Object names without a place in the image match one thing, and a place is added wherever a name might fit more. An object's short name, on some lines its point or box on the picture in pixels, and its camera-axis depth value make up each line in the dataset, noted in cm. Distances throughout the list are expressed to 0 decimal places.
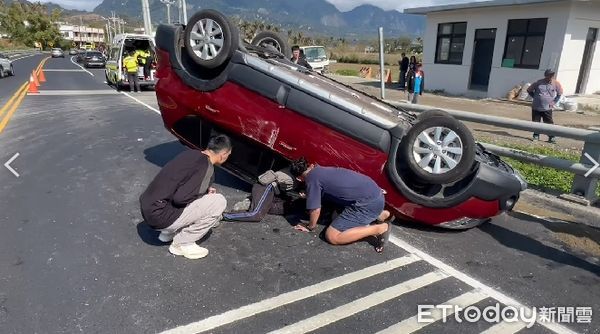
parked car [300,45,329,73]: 2530
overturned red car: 376
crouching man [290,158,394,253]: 373
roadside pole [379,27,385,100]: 645
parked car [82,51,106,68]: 3220
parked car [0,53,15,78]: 2125
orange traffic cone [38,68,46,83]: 1987
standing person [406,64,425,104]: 1308
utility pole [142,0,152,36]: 2636
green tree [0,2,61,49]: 9462
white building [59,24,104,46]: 13139
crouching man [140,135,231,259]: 343
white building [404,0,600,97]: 1507
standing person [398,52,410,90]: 1973
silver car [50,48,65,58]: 5829
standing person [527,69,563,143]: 939
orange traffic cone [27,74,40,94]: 1469
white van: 1599
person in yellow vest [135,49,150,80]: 1612
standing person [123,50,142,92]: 1505
